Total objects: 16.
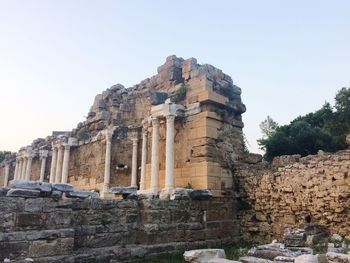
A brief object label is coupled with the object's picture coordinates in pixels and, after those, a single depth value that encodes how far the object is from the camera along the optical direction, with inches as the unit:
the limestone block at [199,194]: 351.7
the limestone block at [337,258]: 178.4
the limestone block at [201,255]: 222.8
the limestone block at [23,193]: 229.3
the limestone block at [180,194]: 334.3
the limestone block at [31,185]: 233.9
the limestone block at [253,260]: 201.3
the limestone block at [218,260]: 202.9
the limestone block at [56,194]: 247.1
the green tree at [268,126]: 1120.2
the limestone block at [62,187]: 250.4
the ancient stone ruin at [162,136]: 403.5
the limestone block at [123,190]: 297.6
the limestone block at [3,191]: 229.3
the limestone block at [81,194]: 261.4
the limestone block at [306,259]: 172.6
